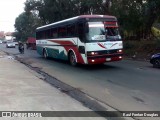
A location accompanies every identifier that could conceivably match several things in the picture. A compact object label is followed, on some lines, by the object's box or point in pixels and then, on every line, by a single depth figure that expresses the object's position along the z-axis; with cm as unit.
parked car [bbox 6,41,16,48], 3355
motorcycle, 1960
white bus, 872
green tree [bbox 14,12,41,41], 4699
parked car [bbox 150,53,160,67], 904
